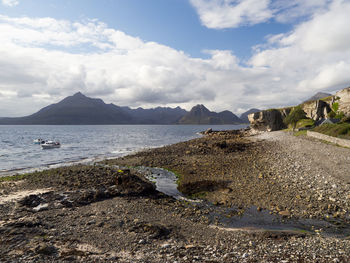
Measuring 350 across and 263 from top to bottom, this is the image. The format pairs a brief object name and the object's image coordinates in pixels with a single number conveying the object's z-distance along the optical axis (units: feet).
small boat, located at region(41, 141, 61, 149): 200.85
